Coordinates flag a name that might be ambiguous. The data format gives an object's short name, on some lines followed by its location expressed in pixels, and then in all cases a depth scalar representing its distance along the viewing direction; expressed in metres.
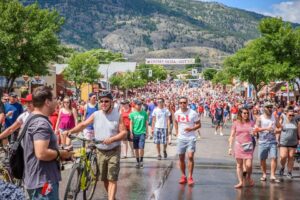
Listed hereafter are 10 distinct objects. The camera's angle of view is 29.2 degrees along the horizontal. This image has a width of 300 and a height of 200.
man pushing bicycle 8.80
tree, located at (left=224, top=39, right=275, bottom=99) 46.16
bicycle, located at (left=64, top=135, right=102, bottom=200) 8.61
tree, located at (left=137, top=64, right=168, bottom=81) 151.90
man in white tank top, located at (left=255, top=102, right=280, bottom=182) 12.06
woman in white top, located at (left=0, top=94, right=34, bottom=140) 9.61
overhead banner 125.88
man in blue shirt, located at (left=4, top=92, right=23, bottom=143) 14.67
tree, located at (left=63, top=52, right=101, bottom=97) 81.31
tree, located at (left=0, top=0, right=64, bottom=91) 35.88
